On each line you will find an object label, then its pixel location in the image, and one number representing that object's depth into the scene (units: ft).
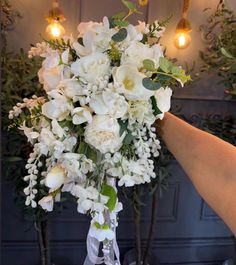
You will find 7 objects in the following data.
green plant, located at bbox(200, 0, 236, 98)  4.51
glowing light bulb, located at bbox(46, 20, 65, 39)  5.41
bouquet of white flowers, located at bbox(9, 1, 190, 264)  2.16
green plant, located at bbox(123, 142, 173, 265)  5.13
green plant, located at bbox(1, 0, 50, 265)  4.54
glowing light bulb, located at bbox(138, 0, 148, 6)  5.41
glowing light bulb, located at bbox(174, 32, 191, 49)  5.99
